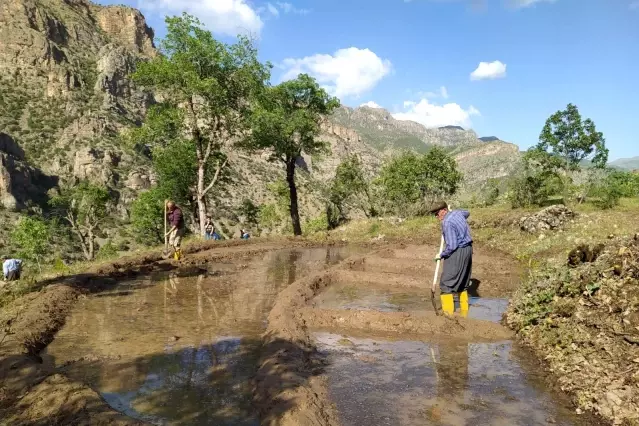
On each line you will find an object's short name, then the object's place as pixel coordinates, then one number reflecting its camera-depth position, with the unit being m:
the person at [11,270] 13.29
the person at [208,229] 23.67
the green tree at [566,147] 27.00
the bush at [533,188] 29.44
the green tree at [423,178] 44.31
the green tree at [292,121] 25.84
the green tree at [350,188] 46.56
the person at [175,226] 14.34
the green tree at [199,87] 21.47
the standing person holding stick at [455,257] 7.75
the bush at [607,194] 25.08
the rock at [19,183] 66.90
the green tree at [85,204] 51.91
